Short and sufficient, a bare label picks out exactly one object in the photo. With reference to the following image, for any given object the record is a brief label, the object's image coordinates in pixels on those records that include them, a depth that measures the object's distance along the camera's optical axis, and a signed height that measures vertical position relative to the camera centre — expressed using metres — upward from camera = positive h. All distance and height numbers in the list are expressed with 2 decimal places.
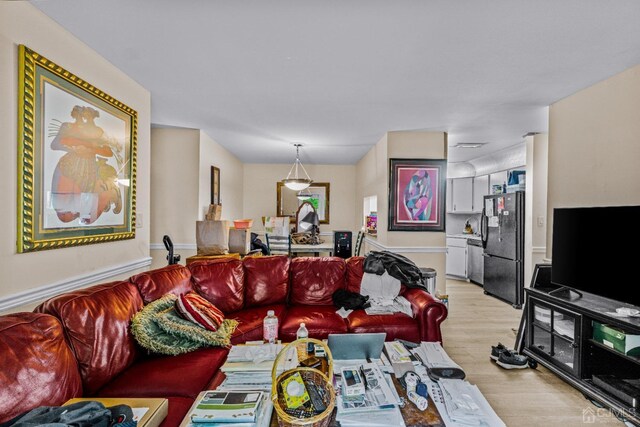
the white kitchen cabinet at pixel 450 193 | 7.11 +0.45
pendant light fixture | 5.54 +0.49
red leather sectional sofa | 1.31 -0.73
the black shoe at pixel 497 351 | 3.00 -1.29
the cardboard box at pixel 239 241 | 4.27 -0.41
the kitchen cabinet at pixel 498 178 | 6.00 +0.68
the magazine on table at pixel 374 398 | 1.32 -0.79
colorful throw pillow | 2.22 -0.72
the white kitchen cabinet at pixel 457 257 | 6.64 -0.92
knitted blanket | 1.96 -0.78
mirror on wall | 7.62 +0.26
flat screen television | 2.26 -0.27
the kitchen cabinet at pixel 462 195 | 6.87 +0.40
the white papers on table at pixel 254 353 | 1.69 -0.78
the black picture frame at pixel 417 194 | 4.57 +0.26
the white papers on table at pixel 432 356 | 1.72 -0.80
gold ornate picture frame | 1.86 +0.33
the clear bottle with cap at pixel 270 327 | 2.19 -0.80
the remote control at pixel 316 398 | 1.23 -0.73
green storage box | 2.11 -0.84
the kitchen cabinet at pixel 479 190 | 6.57 +0.49
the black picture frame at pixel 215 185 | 5.02 +0.38
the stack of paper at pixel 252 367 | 1.52 -0.78
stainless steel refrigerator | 4.89 -0.51
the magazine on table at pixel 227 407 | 1.19 -0.76
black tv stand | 2.13 -1.04
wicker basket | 1.13 -0.70
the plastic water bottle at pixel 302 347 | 1.81 -0.80
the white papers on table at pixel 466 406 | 1.26 -0.80
